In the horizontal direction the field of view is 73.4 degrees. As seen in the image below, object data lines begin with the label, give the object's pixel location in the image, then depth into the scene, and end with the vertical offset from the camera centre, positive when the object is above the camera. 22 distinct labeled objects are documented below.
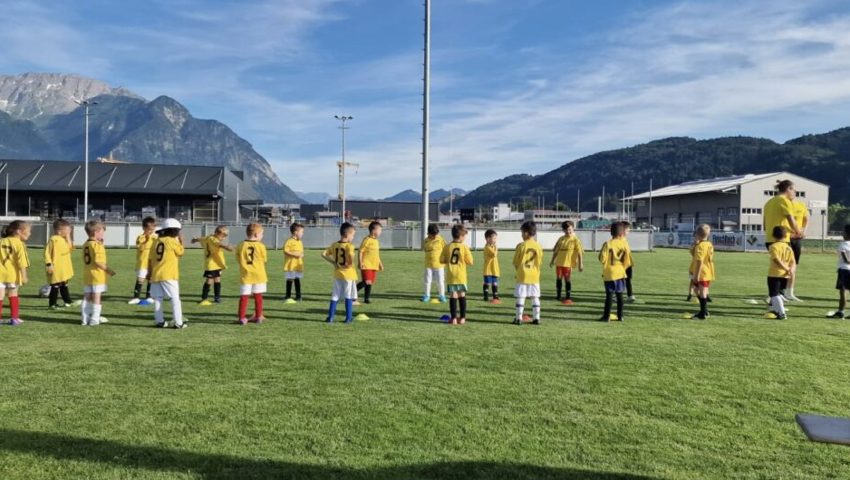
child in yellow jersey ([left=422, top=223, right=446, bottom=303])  12.05 -0.57
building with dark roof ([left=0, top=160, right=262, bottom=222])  56.53 +3.97
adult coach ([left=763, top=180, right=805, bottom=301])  10.46 +0.49
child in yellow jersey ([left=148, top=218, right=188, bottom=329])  8.54 -0.67
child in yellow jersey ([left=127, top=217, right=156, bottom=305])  11.78 -0.48
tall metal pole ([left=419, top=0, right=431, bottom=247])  29.14 +7.36
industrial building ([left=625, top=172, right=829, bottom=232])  75.50 +5.23
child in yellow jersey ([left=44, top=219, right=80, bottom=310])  10.12 -0.51
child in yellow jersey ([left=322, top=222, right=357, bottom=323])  9.27 -0.65
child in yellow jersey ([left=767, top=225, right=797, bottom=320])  9.77 -0.56
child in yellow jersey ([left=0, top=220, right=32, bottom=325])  9.00 -0.59
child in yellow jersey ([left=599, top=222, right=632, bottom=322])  9.50 -0.54
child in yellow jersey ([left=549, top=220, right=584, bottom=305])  12.58 -0.48
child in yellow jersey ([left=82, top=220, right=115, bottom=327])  8.88 -0.81
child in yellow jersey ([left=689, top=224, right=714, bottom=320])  10.02 -0.56
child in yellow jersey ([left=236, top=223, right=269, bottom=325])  9.07 -0.68
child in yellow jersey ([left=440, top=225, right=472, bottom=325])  9.16 -0.63
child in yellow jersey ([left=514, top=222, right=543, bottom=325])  9.14 -0.65
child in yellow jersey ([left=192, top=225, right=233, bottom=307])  11.59 -0.63
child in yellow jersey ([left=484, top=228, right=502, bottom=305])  11.93 -0.69
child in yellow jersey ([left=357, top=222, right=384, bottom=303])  11.96 -0.56
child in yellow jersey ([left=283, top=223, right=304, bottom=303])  12.08 -0.70
